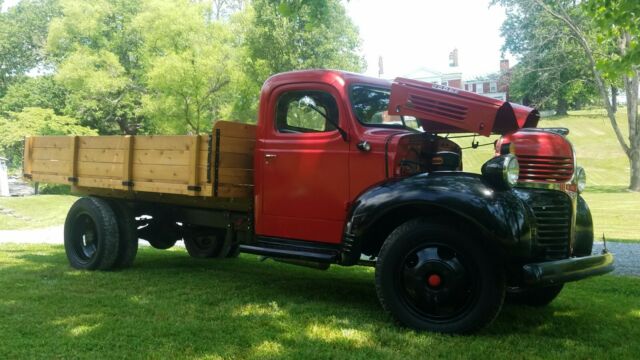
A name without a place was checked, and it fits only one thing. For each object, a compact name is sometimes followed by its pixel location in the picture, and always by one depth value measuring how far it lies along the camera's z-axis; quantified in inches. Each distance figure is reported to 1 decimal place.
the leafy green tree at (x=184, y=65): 1069.8
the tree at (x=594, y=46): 1036.5
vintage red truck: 150.3
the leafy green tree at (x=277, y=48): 1128.2
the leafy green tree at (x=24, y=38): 1840.6
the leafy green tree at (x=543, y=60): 1131.3
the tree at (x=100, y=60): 1230.3
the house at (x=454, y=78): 2466.2
